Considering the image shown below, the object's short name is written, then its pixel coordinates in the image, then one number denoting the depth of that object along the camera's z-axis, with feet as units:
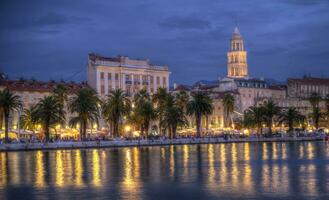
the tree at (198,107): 449.48
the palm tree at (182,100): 473.67
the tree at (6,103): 342.85
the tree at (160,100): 438.81
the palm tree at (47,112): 354.95
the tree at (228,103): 540.11
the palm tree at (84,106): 372.15
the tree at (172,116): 422.00
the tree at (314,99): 607.78
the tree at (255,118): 508.53
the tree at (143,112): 412.57
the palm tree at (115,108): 399.44
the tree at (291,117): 522.47
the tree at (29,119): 368.07
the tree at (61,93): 393.29
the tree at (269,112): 509.76
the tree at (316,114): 565.66
